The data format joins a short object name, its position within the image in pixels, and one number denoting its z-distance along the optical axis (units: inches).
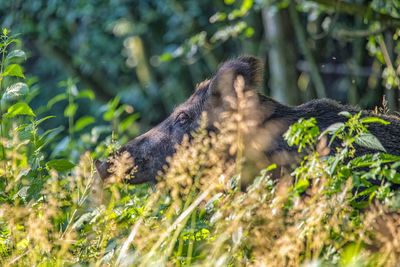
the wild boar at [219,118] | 478.3
